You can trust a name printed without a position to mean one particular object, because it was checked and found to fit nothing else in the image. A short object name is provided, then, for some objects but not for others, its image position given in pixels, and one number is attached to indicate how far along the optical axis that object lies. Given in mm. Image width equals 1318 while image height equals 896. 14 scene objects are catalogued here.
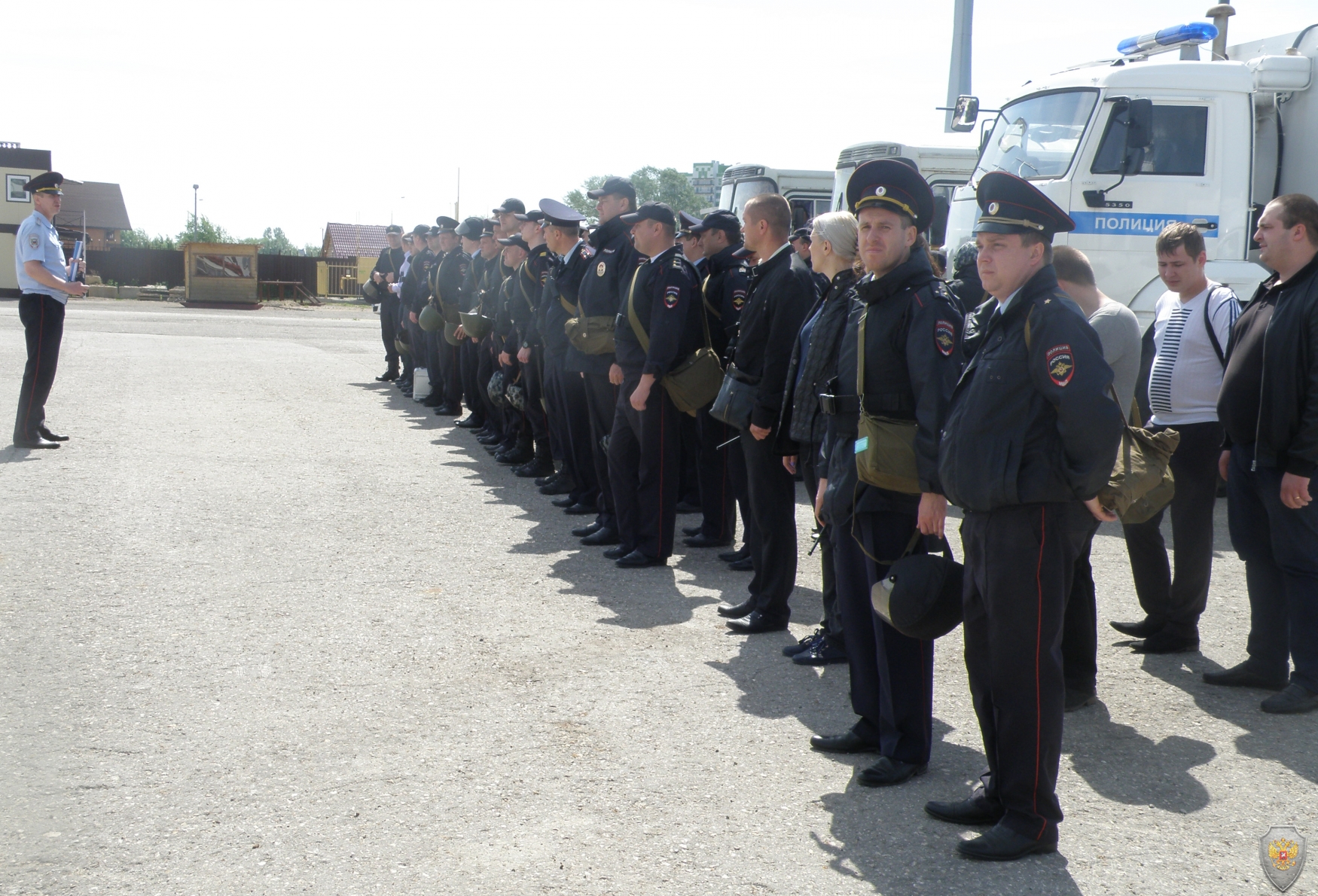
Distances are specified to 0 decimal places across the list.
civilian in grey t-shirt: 4648
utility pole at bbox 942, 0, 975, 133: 23703
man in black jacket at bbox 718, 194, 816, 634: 5625
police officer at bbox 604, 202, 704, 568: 6754
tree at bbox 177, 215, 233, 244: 71688
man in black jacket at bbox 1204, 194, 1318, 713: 4715
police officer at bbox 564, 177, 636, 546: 7828
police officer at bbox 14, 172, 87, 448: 9961
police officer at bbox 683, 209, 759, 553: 6910
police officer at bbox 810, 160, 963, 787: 3943
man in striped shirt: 5480
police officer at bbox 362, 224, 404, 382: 17109
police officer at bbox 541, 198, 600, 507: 8594
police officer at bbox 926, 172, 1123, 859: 3268
